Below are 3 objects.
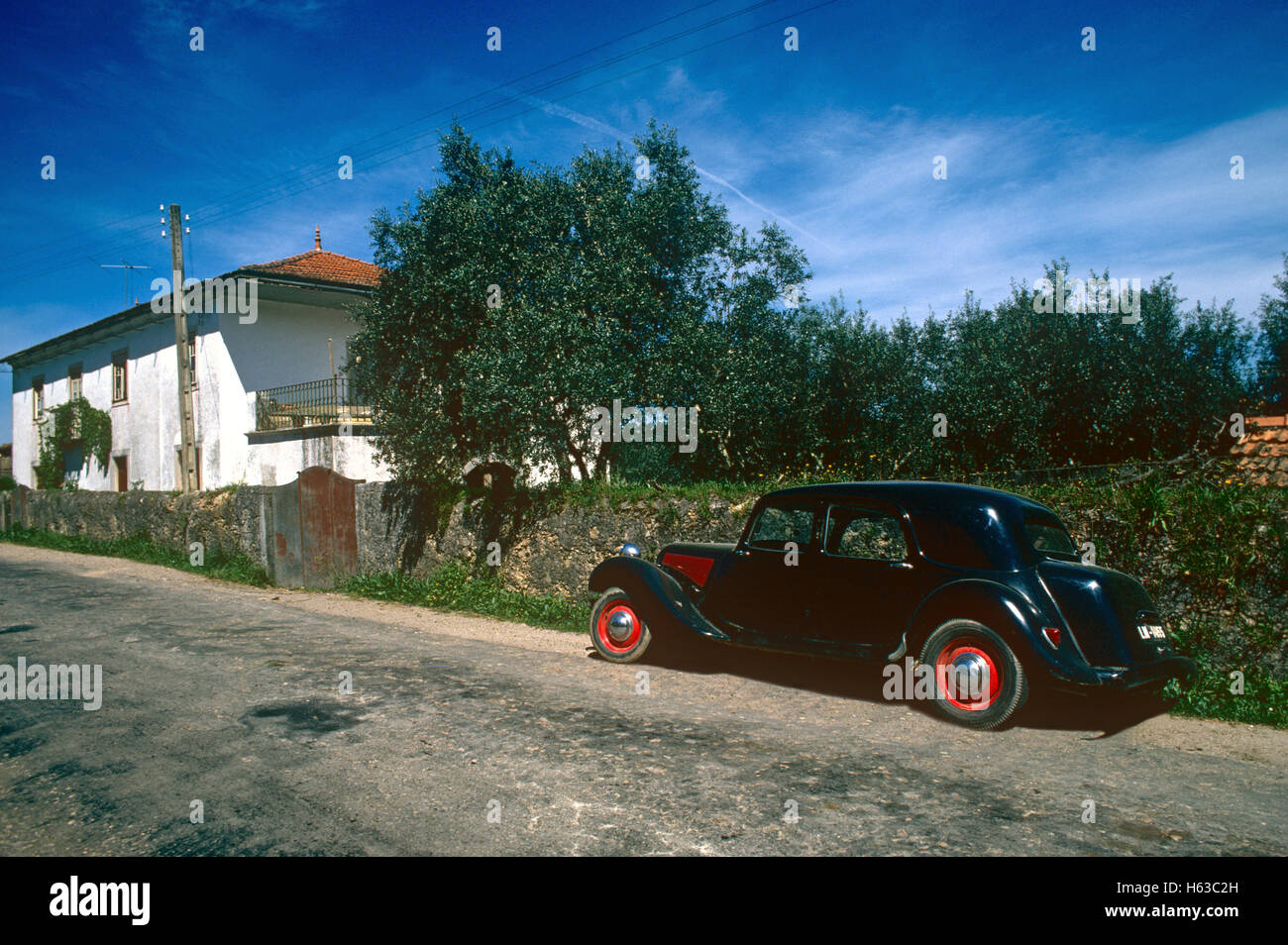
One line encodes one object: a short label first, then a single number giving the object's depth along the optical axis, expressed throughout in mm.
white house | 19828
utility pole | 19000
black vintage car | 4992
